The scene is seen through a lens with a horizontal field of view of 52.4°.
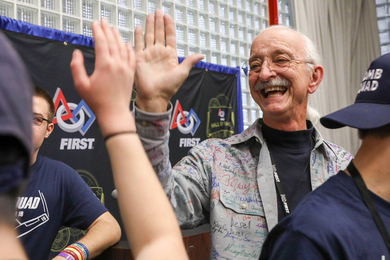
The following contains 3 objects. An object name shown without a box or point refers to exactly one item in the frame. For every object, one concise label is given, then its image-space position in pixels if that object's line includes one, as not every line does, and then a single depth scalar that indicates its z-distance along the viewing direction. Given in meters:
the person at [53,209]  2.06
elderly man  1.50
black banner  3.05
